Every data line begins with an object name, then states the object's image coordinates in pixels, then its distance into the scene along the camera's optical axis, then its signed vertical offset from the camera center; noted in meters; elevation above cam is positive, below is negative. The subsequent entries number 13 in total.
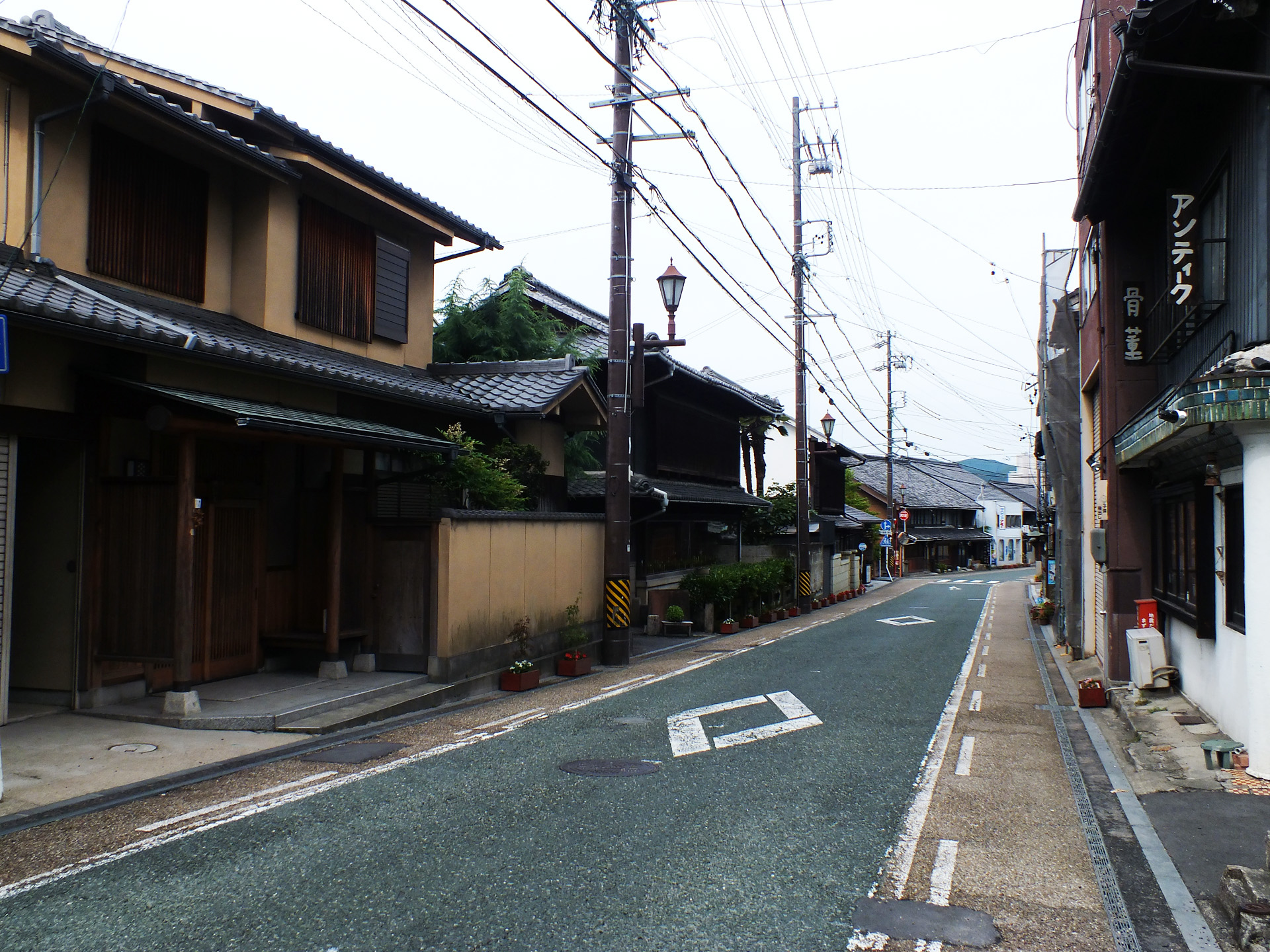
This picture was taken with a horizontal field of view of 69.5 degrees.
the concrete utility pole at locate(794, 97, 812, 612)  30.14 +4.22
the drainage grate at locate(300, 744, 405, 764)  8.91 -2.31
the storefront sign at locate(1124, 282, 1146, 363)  13.48 +3.08
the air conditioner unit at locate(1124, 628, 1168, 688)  11.85 -1.62
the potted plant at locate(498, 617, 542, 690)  13.68 -2.29
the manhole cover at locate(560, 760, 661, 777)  8.34 -2.26
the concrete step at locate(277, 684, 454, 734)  10.05 -2.23
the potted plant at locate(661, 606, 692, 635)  23.08 -2.46
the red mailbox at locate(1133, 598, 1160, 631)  12.32 -1.12
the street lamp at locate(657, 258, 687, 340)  17.14 +4.51
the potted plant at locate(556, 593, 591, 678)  15.54 -2.15
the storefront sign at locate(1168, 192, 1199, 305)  10.09 +3.15
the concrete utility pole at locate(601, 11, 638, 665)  16.89 +2.02
